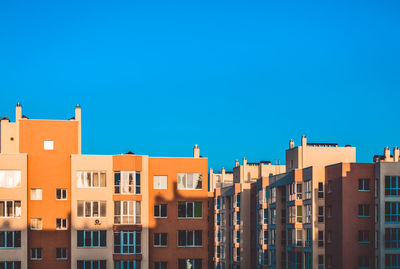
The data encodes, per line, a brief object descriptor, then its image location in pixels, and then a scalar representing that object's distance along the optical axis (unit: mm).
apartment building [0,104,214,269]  62312
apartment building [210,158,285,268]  110125
